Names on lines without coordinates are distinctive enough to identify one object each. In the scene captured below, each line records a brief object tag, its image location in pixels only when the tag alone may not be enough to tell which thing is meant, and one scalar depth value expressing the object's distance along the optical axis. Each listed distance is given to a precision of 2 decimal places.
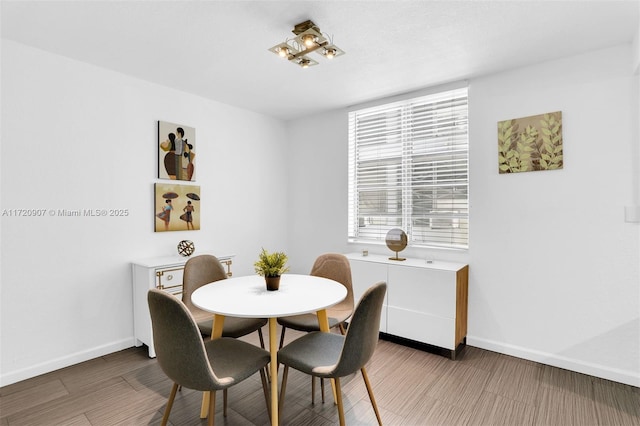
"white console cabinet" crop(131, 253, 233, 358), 2.93
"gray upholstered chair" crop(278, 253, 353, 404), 2.43
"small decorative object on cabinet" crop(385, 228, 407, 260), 3.41
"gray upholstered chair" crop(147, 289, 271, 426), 1.49
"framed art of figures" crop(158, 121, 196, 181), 3.37
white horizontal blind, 3.33
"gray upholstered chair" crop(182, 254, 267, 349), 2.38
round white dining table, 1.75
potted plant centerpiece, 2.15
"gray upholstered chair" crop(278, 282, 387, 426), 1.61
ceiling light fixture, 2.20
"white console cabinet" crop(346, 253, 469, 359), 2.94
